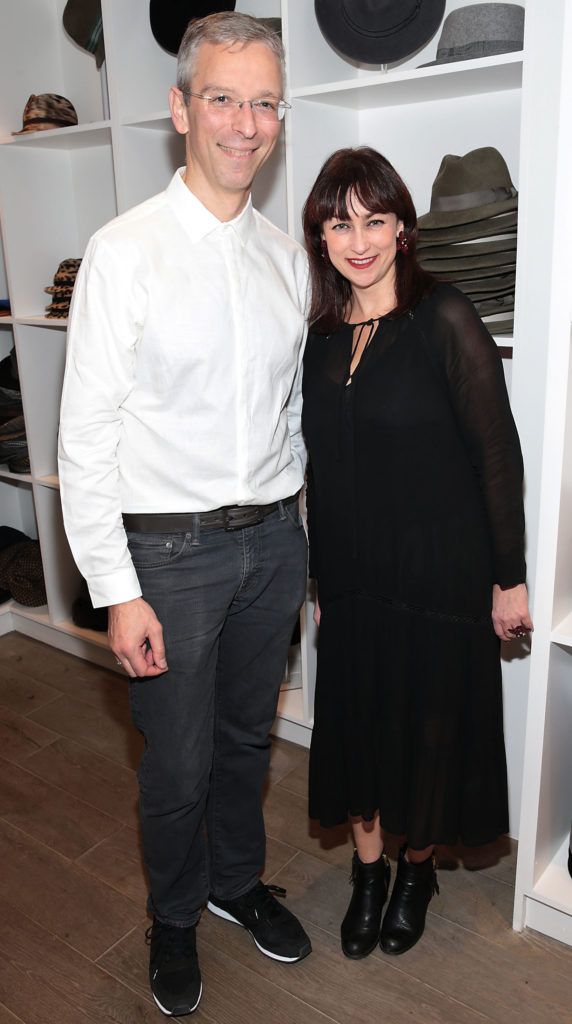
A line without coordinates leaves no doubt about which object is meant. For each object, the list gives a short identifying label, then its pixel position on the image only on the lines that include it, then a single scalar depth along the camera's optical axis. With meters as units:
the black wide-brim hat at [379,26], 2.03
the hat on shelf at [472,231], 1.91
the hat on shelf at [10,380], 3.39
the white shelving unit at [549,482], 1.61
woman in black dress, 1.60
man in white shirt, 1.48
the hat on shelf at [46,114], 2.85
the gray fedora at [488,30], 1.87
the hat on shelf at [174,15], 2.40
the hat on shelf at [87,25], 2.72
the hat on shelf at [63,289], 2.98
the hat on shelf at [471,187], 1.94
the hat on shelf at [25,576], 3.48
